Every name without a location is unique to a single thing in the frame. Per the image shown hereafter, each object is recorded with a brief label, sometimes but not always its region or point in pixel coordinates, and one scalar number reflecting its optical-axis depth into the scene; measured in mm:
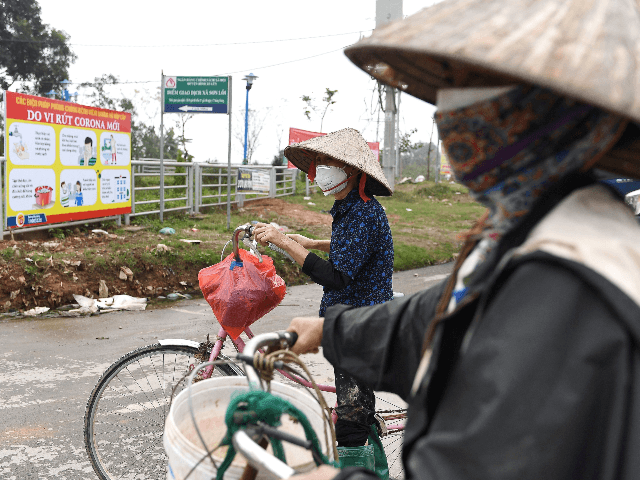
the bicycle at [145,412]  2945
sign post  11805
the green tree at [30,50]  24297
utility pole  17438
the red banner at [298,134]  17047
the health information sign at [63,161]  8359
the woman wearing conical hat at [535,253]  807
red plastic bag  2738
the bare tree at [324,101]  33000
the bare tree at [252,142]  40344
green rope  1253
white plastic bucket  1297
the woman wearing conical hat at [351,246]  2760
